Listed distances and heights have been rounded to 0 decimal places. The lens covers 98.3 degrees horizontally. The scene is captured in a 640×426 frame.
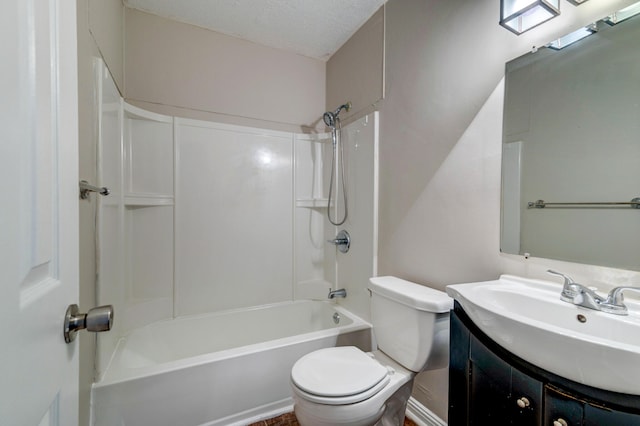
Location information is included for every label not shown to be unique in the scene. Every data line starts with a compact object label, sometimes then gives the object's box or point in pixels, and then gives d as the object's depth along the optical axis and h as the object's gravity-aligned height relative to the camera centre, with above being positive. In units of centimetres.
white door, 34 -1
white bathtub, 126 -89
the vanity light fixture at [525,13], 97 +73
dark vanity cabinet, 58 -46
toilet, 108 -72
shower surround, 176 -11
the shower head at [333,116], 212 +74
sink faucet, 76 -25
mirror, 84 +21
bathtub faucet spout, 216 -67
